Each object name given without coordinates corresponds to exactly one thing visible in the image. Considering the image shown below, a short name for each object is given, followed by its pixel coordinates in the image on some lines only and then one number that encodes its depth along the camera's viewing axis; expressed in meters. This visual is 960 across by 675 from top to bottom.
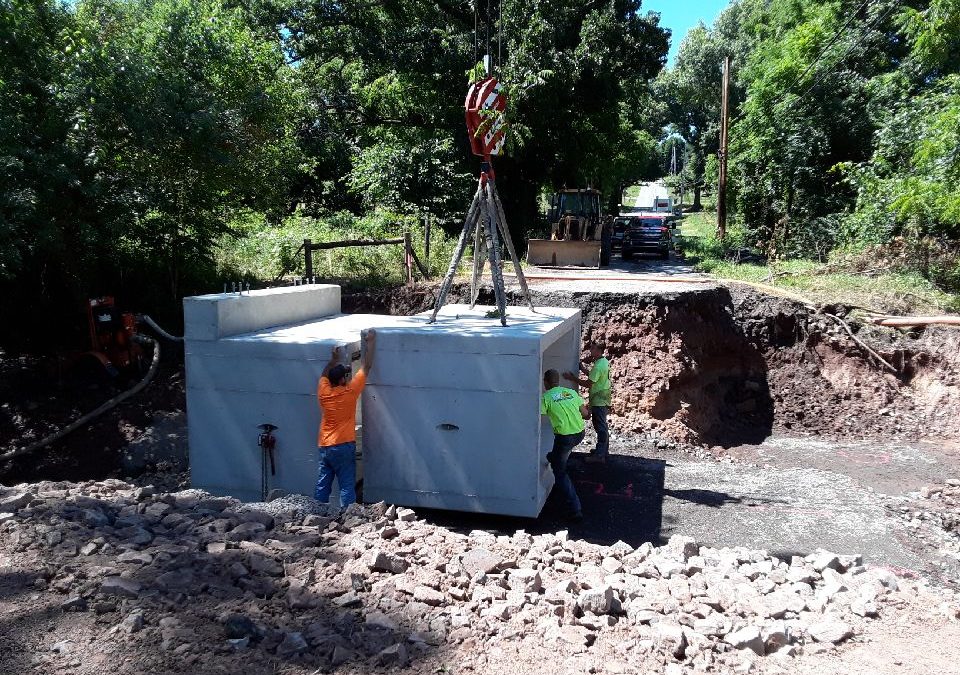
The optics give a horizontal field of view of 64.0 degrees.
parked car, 26.64
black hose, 11.12
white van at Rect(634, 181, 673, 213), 52.78
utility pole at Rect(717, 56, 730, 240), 27.22
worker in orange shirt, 7.61
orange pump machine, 12.73
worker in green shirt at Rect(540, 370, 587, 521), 8.30
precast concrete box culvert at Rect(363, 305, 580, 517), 7.93
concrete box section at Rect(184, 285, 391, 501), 8.41
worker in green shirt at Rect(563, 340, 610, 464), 10.52
